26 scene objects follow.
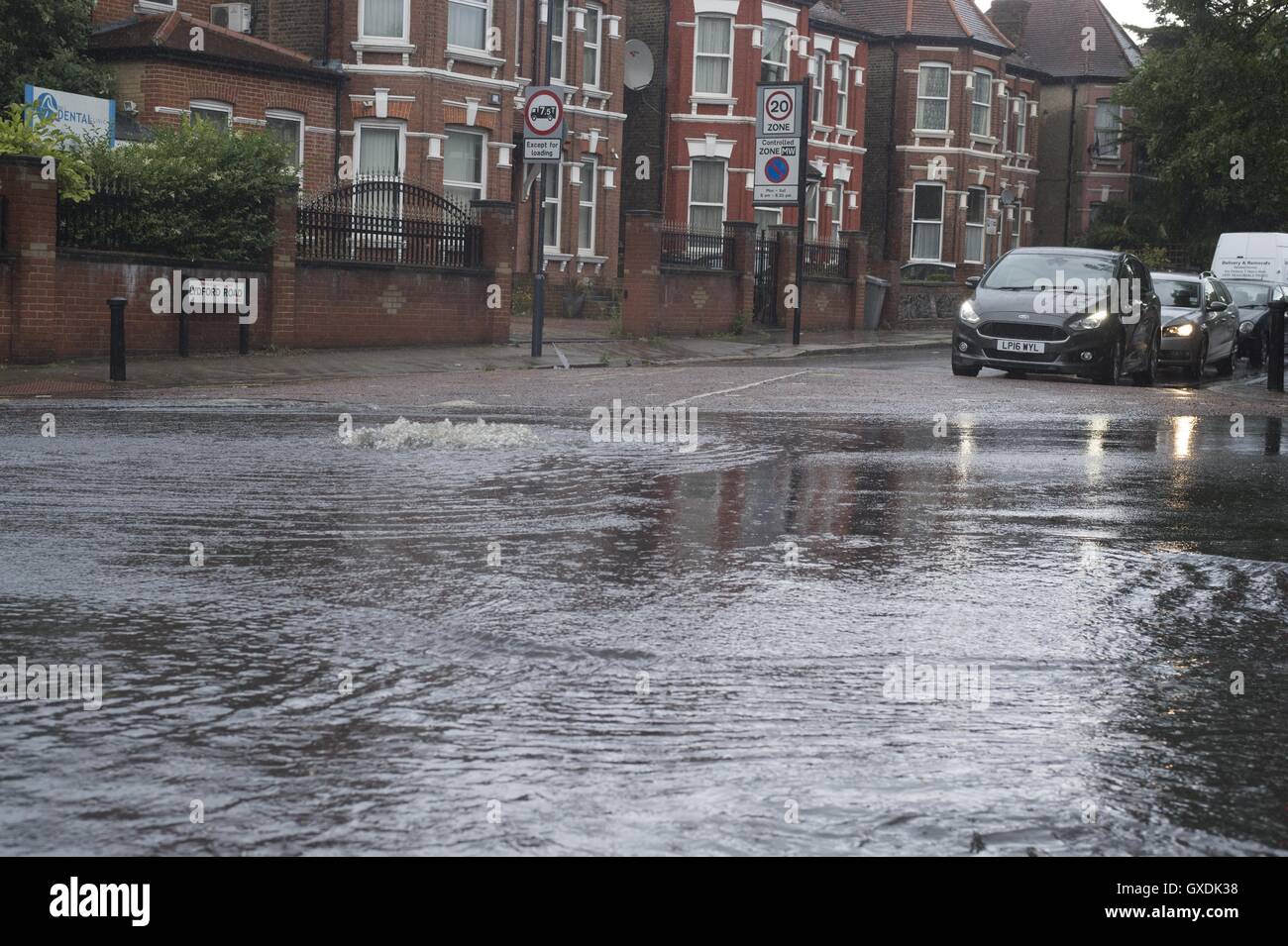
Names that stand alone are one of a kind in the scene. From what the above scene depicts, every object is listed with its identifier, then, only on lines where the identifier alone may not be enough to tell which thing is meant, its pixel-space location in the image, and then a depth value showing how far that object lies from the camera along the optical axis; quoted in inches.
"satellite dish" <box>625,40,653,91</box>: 1847.9
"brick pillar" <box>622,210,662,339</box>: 1250.6
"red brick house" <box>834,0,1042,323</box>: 2247.8
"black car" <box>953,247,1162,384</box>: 862.5
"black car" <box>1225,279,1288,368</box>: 1232.2
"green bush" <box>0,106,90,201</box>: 811.4
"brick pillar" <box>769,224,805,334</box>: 1448.1
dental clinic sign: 1049.5
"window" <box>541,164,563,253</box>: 1621.6
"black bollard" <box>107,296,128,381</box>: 722.1
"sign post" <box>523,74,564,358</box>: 1005.8
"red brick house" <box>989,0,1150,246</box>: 2578.7
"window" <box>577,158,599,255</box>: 1674.5
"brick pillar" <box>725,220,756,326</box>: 1384.1
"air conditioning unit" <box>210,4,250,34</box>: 1492.4
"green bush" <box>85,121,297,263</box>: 865.5
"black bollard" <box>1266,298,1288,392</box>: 867.4
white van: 1501.0
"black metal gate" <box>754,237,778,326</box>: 1443.2
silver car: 1005.8
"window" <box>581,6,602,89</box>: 1664.6
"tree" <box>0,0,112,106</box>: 1259.8
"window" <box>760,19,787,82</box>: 1878.7
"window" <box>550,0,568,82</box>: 1606.8
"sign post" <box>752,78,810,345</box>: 1268.5
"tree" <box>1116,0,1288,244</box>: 1018.7
